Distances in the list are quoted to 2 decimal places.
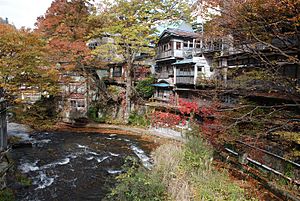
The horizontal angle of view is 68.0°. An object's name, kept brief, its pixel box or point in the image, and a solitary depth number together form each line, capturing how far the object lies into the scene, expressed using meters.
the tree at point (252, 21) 8.60
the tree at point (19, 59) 14.29
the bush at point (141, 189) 8.61
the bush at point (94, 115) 28.04
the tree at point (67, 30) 25.16
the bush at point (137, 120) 25.51
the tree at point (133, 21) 24.00
